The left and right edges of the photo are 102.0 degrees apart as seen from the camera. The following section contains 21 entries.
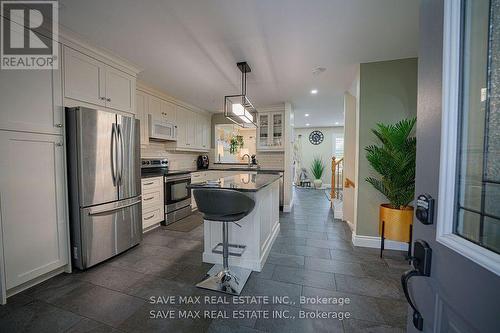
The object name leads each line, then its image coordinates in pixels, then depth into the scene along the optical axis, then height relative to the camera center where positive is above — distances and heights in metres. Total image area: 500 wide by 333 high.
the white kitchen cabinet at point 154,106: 3.71 +0.99
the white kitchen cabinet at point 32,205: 1.71 -0.43
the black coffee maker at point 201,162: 5.37 -0.09
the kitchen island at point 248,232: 2.18 -0.83
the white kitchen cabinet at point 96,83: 2.13 +0.91
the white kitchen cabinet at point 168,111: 4.03 +0.98
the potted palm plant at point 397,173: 2.32 -0.17
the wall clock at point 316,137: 8.32 +0.89
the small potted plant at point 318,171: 7.98 -0.49
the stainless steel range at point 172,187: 3.68 -0.54
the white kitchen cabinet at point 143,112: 3.46 +0.82
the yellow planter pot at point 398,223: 2.34 -0.75
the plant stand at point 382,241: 2.48 -1.02
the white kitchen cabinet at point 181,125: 4.43 +0.77
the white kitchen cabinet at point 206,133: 5.41 +0.69
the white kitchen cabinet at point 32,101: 1.70 +0.53
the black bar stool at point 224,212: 1.70 -0.46
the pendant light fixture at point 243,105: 2.74 +0.74
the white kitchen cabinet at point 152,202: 3.24 -0.73
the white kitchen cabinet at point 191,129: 4.75 +0.72
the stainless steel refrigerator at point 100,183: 2.11 -0.27
